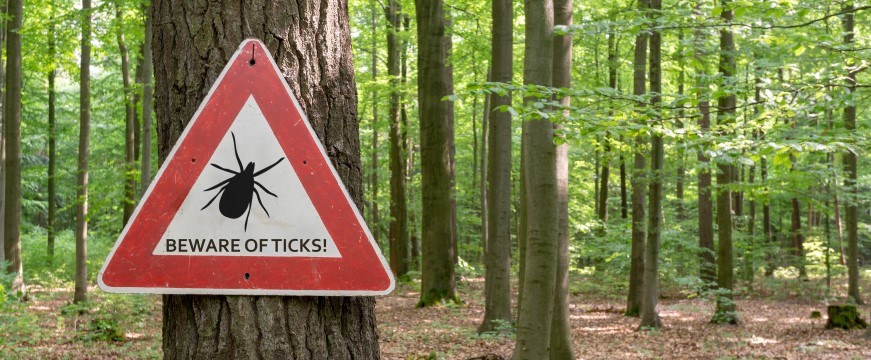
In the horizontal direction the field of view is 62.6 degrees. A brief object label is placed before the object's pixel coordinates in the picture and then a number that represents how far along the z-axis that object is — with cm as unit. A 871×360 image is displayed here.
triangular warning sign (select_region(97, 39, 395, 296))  186
